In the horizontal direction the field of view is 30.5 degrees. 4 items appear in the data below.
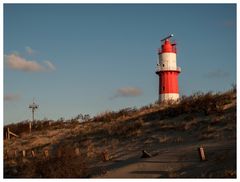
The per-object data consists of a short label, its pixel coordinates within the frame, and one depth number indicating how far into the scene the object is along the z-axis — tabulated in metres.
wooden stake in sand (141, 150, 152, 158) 16.64
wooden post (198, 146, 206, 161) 14.54
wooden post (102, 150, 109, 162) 17.85
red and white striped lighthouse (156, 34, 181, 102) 39.06
